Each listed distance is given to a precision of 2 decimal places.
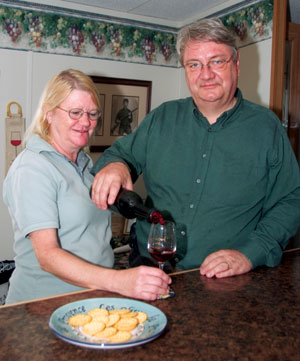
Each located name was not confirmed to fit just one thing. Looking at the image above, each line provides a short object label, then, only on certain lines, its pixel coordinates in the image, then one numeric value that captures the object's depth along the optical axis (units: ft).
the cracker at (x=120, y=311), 3.35
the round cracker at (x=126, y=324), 3.12
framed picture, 13.10
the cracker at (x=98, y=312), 3.30
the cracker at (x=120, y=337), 2.96
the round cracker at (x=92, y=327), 3.06
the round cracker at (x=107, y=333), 3.03
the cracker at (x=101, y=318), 3.19
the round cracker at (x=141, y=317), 3.27
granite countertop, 2.87
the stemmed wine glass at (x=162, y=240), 4.16
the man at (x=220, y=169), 5.14
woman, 4.14
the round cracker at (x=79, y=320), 3.17
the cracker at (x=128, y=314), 3.31
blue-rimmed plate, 2.89
